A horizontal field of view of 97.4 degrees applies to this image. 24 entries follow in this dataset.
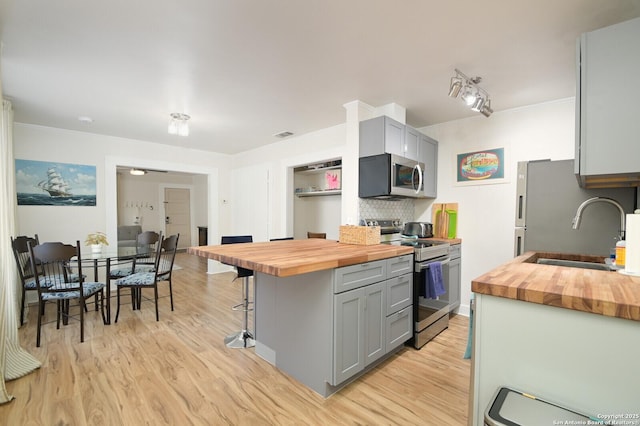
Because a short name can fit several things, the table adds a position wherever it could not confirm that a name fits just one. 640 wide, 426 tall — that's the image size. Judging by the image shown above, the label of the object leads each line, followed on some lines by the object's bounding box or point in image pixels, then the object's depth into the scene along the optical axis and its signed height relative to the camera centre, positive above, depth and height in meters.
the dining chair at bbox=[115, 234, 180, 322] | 3.18 -0.80
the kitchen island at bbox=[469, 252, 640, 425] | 0.93 -0.48
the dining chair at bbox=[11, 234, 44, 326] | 2.77 -0.61
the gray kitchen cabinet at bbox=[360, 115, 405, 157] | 2.92 +0.78
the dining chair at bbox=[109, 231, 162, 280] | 3.47 -0.56
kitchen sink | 2.00 -0.40
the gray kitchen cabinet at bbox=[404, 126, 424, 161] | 3.17 +0.77
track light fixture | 2.25 +0.99
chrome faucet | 1.76 -0.04
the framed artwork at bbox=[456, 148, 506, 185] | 3.27 +0.52
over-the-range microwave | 2.91 +0.36
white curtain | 1.89 -0.84
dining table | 3.06 -0.55
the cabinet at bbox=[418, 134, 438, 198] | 3.48 +0.61
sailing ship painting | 3.86 +0.35
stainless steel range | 2.56 -0.65
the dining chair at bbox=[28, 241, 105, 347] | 2.59 -0.76
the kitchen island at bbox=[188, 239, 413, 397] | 1.83 -0.72
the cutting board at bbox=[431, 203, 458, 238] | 3.60 -0.14
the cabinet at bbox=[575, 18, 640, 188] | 1.40 +0.55
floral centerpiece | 3.32 -0.39
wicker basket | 2.62 -0.25
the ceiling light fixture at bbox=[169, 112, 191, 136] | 3.39 +1.08
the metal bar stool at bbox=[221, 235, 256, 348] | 2.64 -1.26
